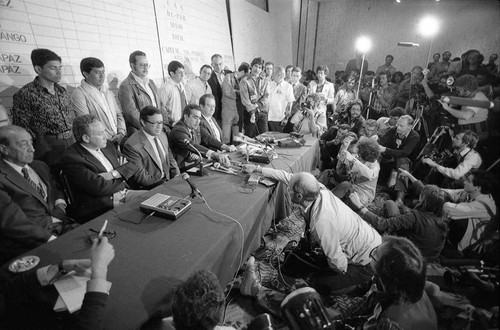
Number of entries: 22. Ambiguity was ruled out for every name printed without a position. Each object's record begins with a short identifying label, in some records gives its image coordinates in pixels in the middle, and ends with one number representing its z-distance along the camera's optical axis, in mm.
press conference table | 1150
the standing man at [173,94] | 3883
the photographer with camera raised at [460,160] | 2843
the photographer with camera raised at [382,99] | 6320
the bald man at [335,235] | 1771
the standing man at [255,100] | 4973
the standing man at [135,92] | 3336
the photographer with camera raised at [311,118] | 4465
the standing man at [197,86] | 4469
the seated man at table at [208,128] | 3420
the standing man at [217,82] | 4867
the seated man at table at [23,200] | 1587
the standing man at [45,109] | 2426
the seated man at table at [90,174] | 2047
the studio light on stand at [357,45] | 9239
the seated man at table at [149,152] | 2545
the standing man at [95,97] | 2893
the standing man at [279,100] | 5566
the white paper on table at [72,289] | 1068
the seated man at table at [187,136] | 3028
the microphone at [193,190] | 1962
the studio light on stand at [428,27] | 7782
